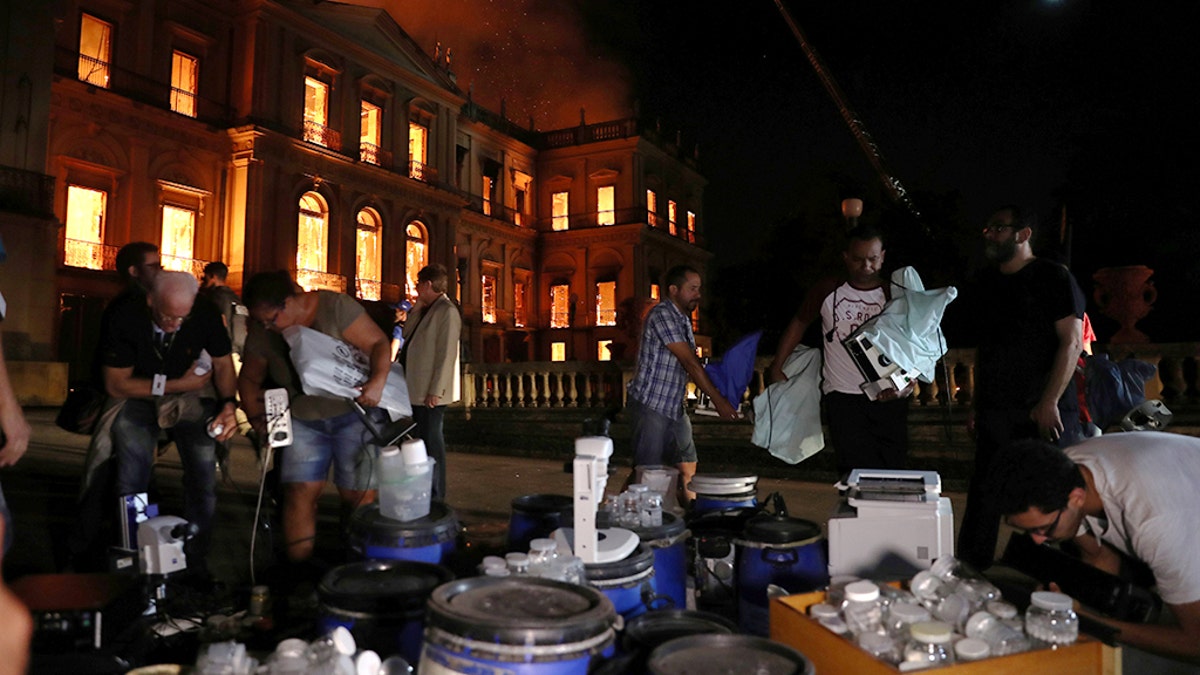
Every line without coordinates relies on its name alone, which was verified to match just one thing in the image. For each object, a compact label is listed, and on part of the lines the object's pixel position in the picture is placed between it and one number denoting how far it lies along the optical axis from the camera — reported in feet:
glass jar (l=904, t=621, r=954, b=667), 6.07
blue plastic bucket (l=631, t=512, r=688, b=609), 9.59
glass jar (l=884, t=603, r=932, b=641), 6.76
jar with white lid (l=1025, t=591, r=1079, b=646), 6.48
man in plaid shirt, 15.24
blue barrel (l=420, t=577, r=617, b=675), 5.45
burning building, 62.23
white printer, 9.45
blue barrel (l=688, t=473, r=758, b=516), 12.43
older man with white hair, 12.39
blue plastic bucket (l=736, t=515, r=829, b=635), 9.69
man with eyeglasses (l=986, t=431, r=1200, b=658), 7.40
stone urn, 29.01
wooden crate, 6.09
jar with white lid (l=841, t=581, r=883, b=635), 6.85
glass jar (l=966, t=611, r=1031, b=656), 6.47
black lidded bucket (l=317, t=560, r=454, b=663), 7.16
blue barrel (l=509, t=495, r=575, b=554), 11.05
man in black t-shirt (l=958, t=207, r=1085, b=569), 11.34
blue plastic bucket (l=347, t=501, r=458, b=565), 9.27
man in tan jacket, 17.49
